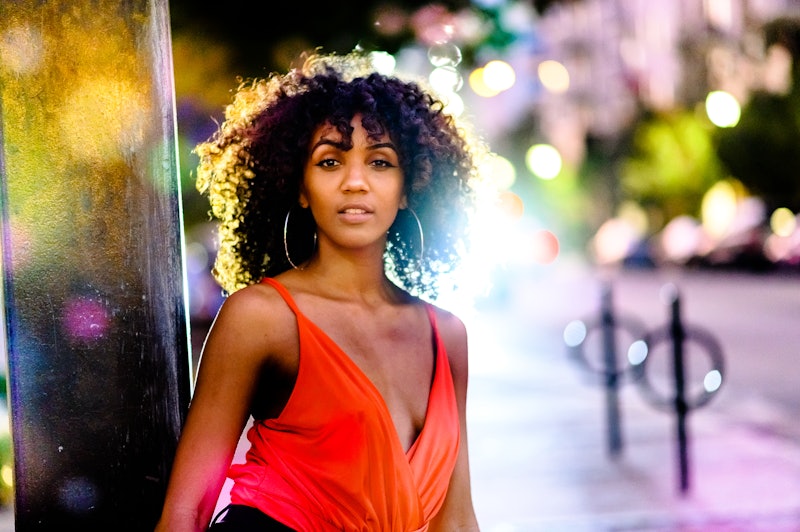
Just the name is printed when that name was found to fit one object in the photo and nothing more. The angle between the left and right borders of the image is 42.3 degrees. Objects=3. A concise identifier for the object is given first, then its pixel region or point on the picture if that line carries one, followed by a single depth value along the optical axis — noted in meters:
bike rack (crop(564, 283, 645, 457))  8.01
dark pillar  2.04
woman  2.09
